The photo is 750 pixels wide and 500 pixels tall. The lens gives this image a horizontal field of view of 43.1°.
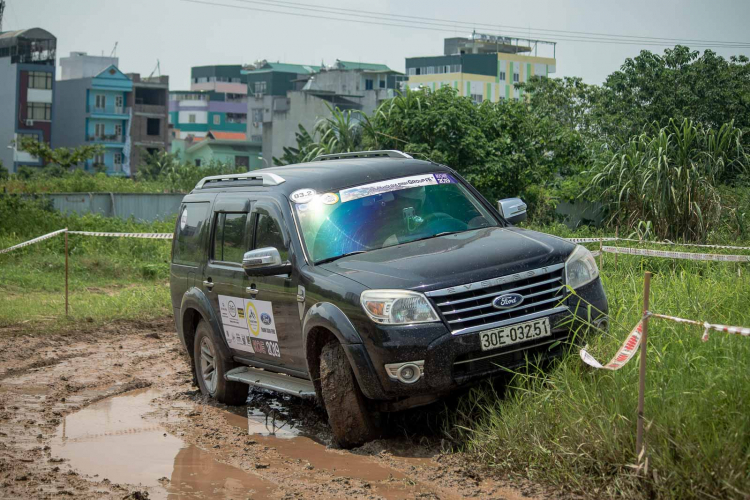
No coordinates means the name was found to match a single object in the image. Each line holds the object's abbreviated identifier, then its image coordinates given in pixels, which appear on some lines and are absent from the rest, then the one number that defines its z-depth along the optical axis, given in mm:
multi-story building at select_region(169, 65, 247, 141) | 141250
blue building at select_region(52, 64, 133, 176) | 83312
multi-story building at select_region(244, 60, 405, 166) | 83938
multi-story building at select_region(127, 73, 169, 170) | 89250
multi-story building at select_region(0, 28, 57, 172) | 78500
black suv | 5961
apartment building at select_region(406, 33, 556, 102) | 124438
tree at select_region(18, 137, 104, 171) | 65000
